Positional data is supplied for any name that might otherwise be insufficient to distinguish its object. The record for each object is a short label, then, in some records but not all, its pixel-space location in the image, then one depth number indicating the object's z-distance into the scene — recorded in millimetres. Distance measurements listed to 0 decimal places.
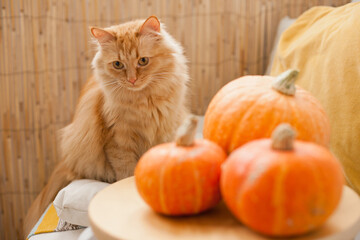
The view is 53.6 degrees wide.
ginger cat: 1455
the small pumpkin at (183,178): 677
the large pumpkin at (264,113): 784
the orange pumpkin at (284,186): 580
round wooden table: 636
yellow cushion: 1254
